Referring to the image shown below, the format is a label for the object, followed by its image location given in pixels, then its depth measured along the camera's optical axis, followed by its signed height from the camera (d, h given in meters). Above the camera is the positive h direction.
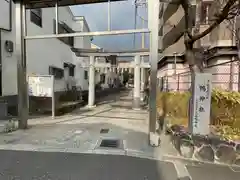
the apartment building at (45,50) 9.63 +2.16
